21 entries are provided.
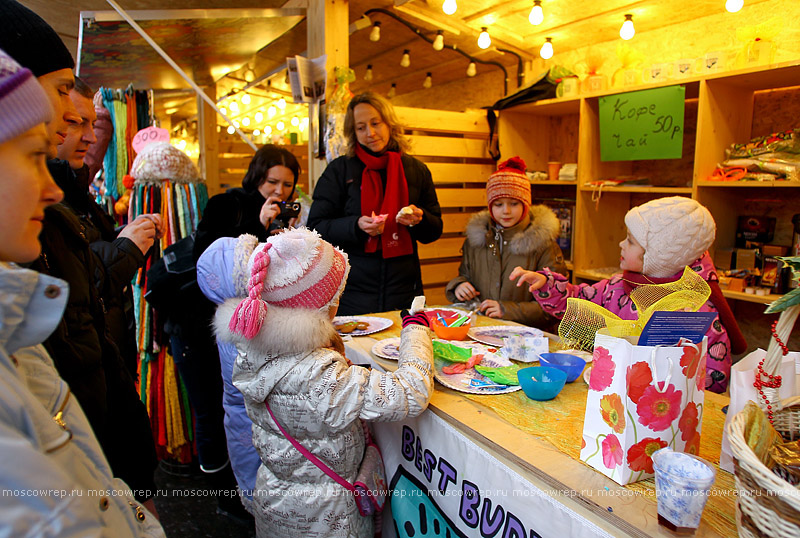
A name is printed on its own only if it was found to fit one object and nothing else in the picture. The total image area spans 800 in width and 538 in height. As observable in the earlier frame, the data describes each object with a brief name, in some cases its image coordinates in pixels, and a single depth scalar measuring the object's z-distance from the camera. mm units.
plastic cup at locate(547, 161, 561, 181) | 3451
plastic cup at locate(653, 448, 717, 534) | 748
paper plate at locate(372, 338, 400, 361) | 1598
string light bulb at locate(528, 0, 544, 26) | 2732
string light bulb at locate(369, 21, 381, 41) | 3406
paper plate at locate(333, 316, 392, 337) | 1931
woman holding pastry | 2531
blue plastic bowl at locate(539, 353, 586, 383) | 1405
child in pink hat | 1243
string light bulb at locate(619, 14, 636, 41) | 2879
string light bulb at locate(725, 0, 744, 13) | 2395
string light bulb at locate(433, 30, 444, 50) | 3420
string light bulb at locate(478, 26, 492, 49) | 3232
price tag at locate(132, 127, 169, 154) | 2660
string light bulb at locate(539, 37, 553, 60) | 3340
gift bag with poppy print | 898
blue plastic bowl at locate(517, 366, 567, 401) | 1255
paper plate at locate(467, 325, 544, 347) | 1762
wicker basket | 615
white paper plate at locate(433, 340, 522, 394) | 1344
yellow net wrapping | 997
